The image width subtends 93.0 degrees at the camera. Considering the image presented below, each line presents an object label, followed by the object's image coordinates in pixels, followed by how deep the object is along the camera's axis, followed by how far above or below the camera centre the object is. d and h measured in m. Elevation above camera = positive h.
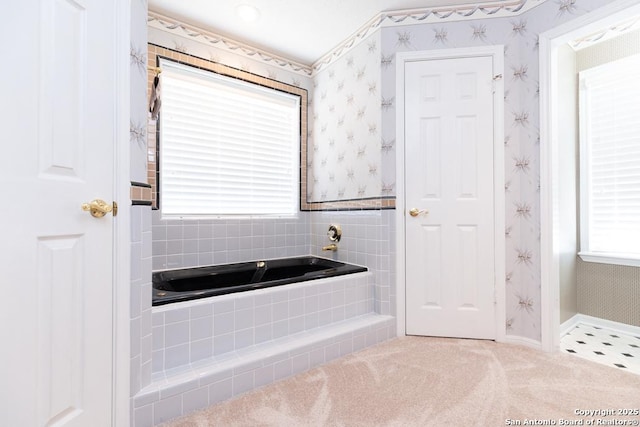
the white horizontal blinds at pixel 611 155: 2.28 +0.46
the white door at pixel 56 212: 0.88 +0.01
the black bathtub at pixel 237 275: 1.62 -0.44
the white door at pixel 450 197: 2.12 +0.12
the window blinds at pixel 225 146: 2.34 +0.59
